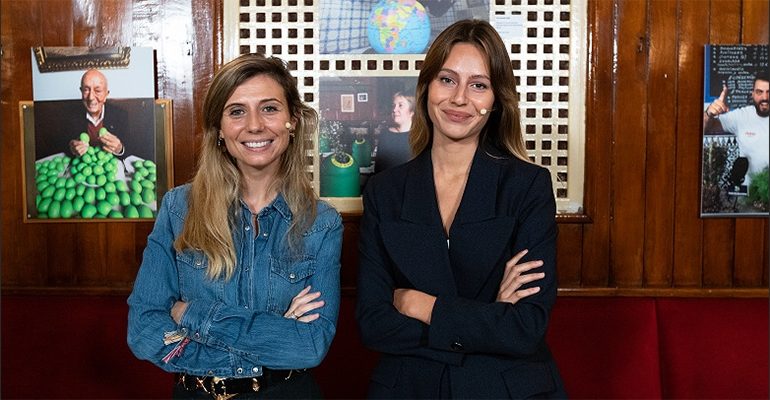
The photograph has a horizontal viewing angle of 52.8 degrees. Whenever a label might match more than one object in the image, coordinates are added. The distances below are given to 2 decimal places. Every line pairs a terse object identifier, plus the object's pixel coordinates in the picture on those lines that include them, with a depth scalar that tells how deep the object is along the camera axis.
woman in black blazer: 1.72
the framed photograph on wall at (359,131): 2.50
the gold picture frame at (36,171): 2.50
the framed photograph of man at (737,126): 2.48
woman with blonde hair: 1.73
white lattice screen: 2.47
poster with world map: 2.46
